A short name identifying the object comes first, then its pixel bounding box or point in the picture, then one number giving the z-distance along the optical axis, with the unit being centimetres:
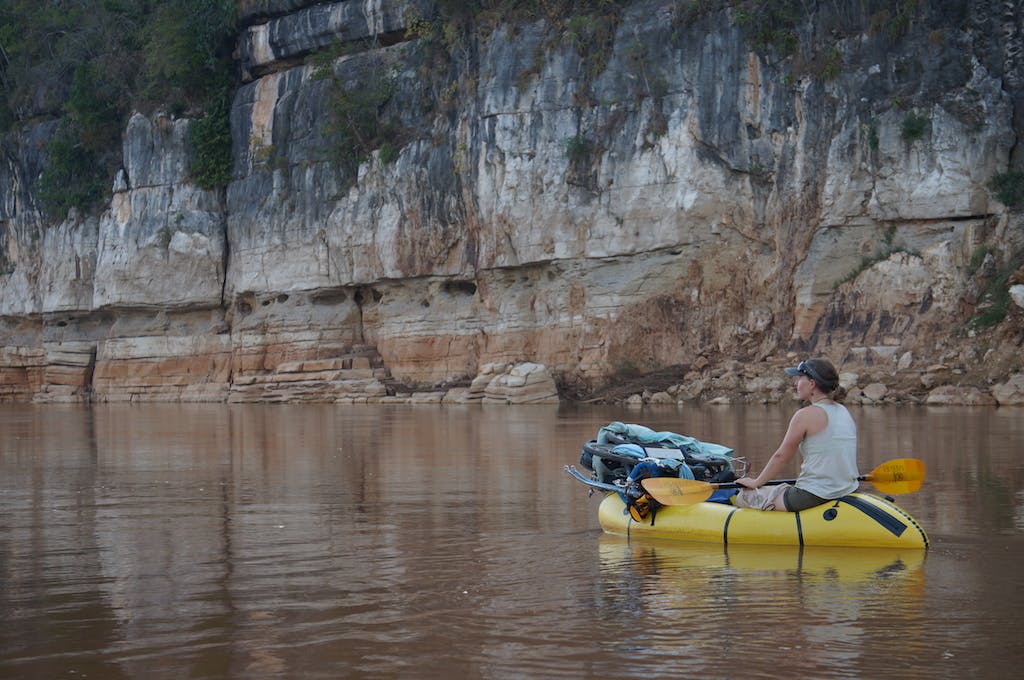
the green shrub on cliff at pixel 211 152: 4353
